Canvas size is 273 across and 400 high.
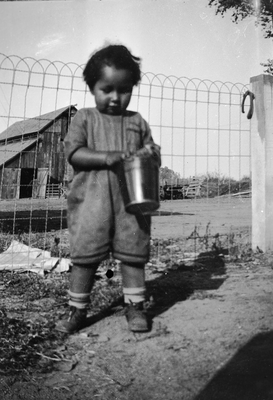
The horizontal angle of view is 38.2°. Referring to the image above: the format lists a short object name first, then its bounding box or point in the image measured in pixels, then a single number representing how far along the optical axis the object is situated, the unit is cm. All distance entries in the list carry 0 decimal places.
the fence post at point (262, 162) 452
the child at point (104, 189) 228
